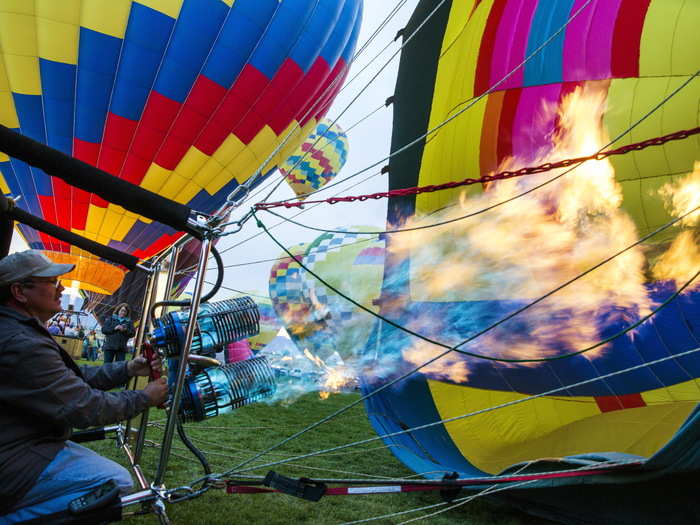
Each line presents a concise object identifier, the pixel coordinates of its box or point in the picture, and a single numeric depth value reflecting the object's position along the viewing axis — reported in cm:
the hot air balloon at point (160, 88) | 511
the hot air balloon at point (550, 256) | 245
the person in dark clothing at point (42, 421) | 117
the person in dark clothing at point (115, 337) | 658
